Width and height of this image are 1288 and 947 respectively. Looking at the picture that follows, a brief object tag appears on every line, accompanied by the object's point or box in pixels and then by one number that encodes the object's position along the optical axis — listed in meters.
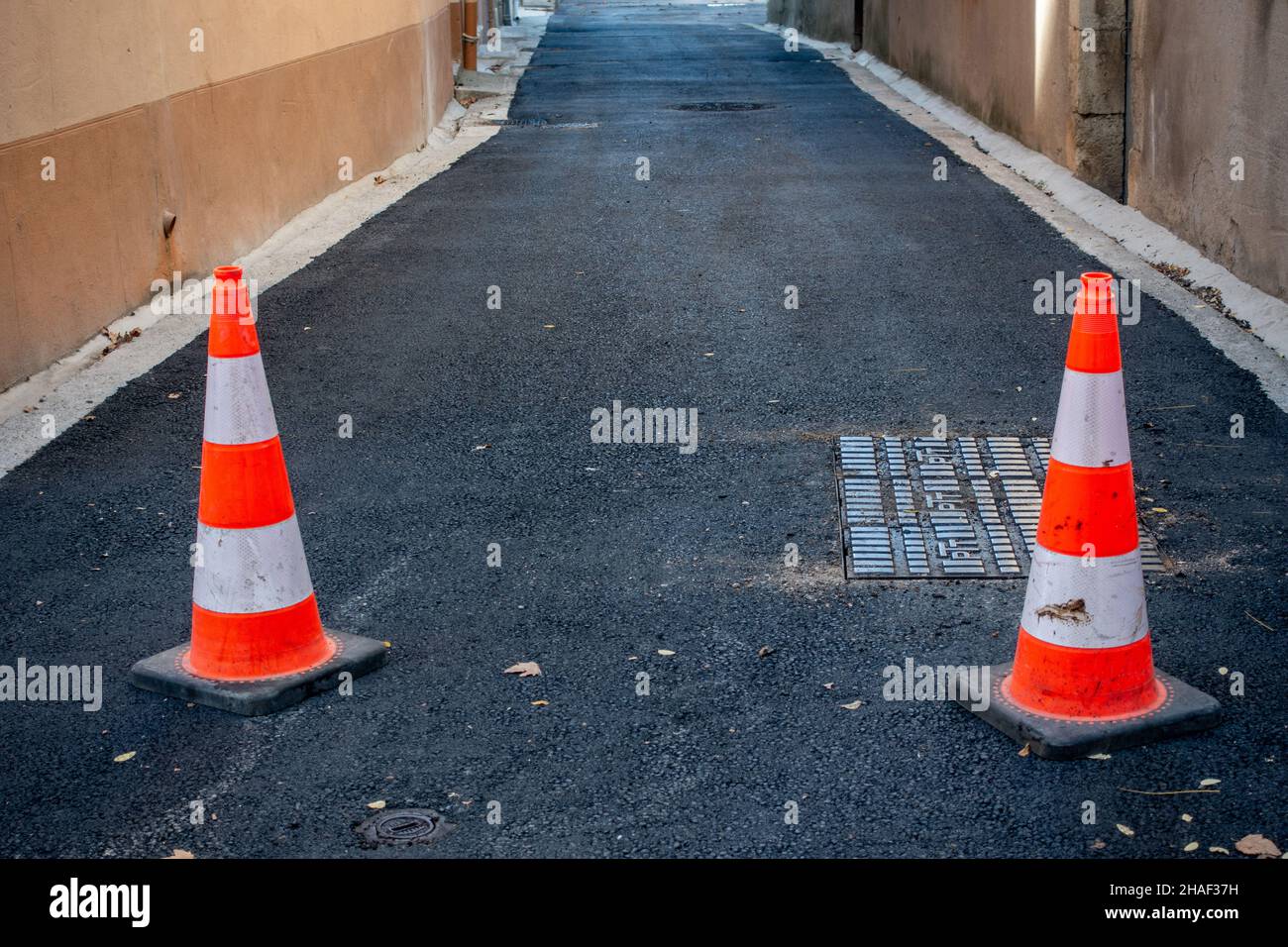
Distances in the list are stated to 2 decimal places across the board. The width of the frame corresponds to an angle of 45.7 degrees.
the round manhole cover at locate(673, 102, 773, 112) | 19.62
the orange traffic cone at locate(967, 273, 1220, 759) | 4.02
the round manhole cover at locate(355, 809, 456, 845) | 3.55
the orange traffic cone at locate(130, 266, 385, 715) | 4.32
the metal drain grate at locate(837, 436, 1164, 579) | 5.23
